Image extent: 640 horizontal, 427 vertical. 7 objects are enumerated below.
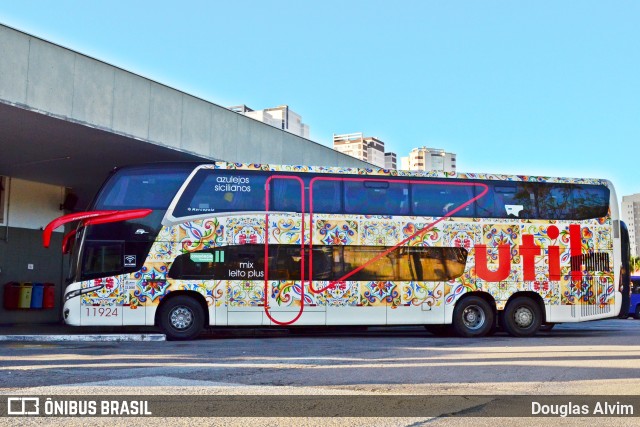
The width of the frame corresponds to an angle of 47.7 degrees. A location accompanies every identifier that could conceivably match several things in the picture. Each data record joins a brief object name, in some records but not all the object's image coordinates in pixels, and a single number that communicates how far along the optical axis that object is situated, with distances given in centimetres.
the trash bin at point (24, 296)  2230
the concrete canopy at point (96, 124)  1438
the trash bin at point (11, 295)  2202
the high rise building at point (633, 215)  14925
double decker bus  1492
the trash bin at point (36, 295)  2273
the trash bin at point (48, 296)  2322
